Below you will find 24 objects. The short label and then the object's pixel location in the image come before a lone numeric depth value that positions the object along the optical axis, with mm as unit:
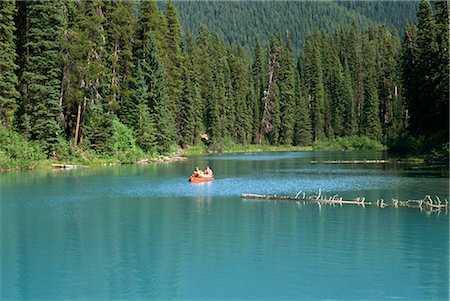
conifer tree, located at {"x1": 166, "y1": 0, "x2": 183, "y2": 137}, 84188
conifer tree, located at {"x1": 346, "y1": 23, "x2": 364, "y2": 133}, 121938
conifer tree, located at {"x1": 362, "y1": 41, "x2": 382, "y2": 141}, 109312
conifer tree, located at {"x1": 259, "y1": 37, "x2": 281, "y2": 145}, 117688
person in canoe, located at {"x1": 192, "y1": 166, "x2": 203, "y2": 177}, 44622
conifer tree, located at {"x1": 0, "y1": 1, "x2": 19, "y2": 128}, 53500
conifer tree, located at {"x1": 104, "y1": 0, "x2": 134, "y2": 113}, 66688
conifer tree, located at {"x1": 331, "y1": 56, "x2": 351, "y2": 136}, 120125
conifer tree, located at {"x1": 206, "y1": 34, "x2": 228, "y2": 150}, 100750
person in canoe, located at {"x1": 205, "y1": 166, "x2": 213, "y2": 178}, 45219
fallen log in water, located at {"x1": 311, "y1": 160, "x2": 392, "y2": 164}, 61619
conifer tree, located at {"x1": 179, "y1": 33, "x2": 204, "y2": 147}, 90938
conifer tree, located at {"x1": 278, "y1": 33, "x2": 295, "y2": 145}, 117312
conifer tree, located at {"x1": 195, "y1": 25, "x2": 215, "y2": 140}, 103500
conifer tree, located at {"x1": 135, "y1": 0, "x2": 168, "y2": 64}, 74731
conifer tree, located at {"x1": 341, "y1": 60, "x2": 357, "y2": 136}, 118188
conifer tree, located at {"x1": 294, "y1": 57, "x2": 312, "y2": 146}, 118125
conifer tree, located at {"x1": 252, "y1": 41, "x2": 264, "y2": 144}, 119188
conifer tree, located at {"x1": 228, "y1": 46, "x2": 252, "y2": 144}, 112812
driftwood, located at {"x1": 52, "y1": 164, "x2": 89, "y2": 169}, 54344
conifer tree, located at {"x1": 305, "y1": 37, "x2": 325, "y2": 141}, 121375
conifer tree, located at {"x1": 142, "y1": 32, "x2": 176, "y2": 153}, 71062
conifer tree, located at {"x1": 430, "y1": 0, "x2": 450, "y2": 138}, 53438
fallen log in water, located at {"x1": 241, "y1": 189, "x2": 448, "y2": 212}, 29578
